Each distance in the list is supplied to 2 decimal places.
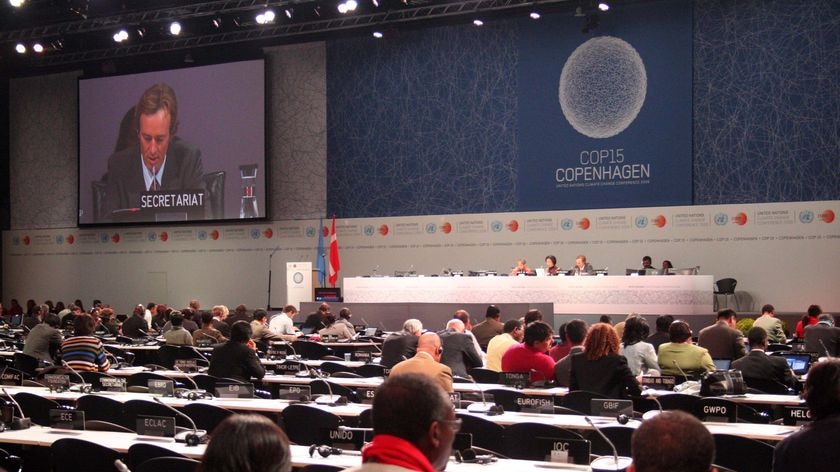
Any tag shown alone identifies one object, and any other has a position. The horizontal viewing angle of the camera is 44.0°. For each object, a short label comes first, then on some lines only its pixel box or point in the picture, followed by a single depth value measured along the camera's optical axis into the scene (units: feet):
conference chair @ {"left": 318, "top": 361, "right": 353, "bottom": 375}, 33.09
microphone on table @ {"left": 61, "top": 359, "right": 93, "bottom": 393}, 25.33
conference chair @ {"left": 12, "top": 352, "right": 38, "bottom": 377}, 36.47
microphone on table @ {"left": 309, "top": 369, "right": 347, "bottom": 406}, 22.52
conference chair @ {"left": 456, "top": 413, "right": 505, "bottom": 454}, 18.07
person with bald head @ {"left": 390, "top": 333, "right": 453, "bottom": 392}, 21.65
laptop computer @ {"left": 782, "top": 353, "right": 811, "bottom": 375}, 30.04
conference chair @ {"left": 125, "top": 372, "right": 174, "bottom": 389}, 27.76
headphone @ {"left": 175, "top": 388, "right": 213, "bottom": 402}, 23.68
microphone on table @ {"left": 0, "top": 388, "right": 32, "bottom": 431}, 19.45
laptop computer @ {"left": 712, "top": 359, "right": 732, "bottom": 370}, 30.56
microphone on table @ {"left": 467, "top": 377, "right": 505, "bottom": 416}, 20.90
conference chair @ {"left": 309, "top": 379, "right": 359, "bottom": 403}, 25.76
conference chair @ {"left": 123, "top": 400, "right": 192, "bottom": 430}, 20.49
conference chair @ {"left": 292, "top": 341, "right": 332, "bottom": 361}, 41.88
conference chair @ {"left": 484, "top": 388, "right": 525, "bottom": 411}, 23.08
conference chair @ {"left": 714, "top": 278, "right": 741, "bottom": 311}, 57.47
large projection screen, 72.08
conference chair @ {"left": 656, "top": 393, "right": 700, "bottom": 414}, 21.61
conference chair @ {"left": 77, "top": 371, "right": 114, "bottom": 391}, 27.14
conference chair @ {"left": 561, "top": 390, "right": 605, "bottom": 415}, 22.67
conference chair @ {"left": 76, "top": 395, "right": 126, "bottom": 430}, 21.75
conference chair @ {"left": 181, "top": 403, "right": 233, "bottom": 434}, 20.33
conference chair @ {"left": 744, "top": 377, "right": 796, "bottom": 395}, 25.77
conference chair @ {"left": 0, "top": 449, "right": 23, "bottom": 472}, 18.72
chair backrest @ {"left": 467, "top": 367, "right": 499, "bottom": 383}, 29.12
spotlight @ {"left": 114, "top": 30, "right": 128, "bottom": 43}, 68.54
